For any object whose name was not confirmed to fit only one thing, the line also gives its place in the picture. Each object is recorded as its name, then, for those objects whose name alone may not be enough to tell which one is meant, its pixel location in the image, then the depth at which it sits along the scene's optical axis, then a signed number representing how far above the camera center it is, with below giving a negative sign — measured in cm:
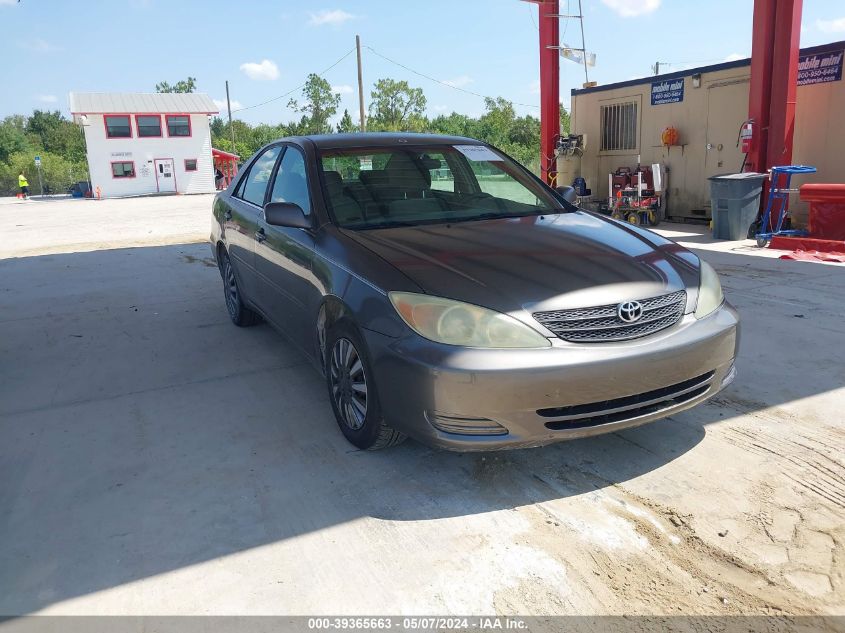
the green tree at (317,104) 6397 +704
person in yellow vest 4000 +26
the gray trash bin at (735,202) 990 -54
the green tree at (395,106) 6188 +645
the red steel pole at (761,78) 1003 +127
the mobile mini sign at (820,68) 1000 +139
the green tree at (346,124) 6431 +512
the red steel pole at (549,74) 1376 +197
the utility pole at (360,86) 3364 +466
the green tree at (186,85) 8512 +1220
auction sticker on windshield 450 +14
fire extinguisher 1029 +44
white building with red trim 3791 +252
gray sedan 268 -58
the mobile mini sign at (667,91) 1246 +140
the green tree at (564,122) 4491 +326
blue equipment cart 946 -53
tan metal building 1026 +78
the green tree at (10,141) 6078 +439
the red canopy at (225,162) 4525 +141
